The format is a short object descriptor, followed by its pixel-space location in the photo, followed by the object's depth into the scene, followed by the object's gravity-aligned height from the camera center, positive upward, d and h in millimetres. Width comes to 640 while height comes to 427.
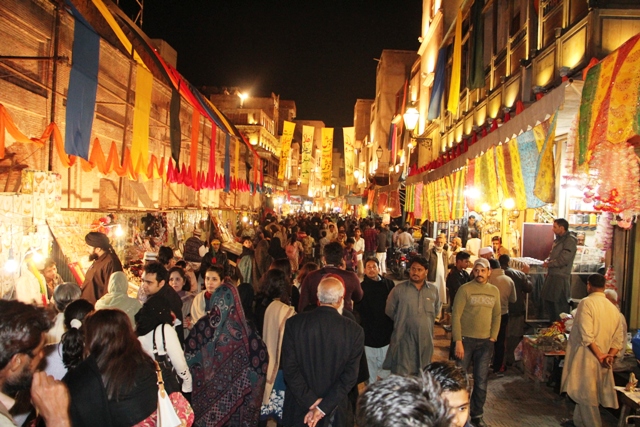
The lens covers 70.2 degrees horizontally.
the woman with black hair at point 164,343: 3953 -1172
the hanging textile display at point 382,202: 25422 +1072
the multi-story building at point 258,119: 43844 +9860
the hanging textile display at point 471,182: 9391 +901
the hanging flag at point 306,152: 41000 +6252
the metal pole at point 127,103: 8953 +2102
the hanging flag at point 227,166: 15938 +1620
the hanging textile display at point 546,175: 5566 +674
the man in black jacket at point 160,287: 5191 -907
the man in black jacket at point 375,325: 6148 -1419
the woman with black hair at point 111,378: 2633 -1040
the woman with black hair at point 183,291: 6150 -1151
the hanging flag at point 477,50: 13867 +5446
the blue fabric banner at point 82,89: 6824 +1776
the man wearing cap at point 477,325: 5816 -1284
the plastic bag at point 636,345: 5414 -1337
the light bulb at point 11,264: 5793 -817
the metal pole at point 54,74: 7148 +2071
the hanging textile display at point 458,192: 10281 +753
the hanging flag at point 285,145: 39281 +6169
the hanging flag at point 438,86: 18516 +5656
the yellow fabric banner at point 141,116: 8656 +1774
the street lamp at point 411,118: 16141 +3714
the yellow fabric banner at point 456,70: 15586 +5365
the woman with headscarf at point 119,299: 4863 -997
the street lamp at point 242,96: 48912 +12552
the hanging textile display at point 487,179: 8016 +859
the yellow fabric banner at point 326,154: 43312 +6259
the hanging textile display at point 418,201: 15164 +731
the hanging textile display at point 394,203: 21888 +896
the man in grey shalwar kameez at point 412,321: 5699 -1251
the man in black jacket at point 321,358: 3877 -1212
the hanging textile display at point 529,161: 6367 +966
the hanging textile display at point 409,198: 16766 +910
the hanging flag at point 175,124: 10875 +2068
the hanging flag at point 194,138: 11930 +1937
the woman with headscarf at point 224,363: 4293 -1439
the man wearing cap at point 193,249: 12258 -1069
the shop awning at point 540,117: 5203 +1535
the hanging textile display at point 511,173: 6773 +855
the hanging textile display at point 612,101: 4035 +1252
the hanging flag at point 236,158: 17177 +2077
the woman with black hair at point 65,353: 3318 -1107
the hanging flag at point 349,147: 45200 +7319
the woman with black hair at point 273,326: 4723 -1196
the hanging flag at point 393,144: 33219 +5692
